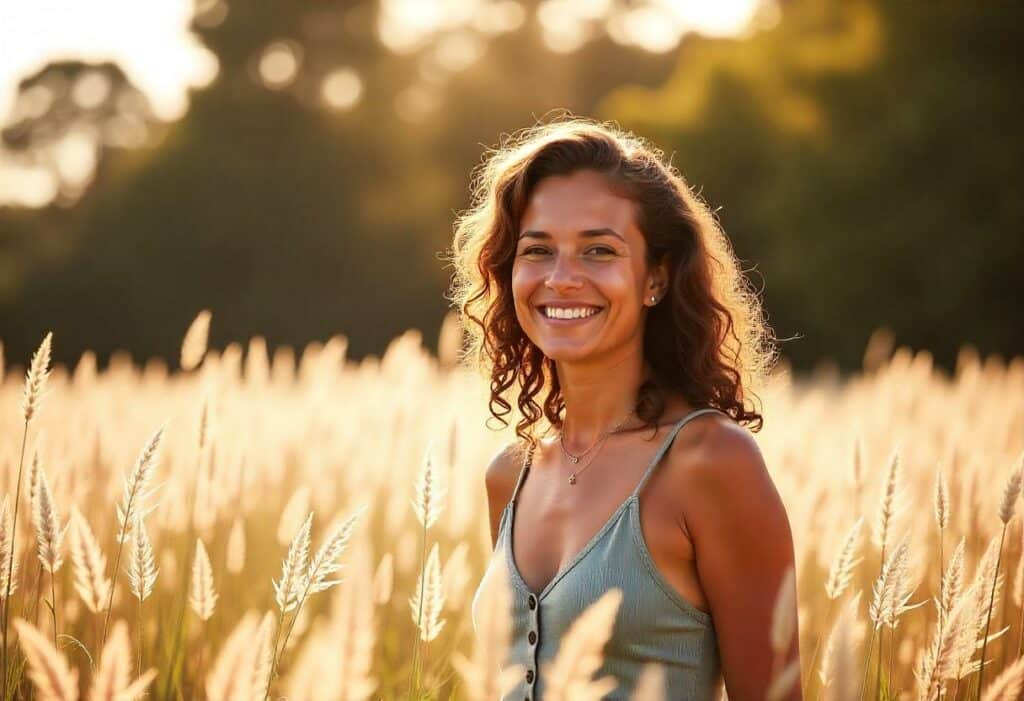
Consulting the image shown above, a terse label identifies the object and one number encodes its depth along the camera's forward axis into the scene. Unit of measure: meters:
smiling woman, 2.46
